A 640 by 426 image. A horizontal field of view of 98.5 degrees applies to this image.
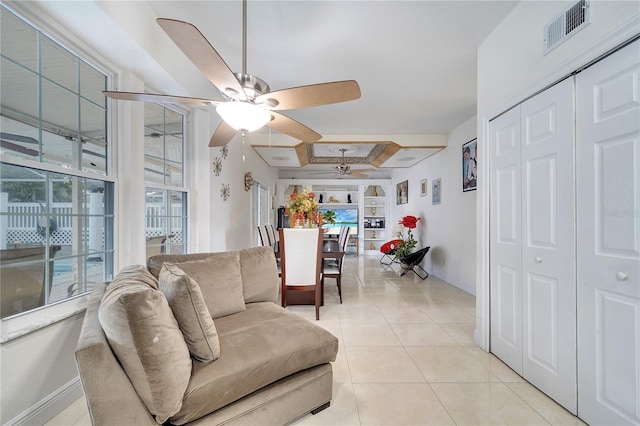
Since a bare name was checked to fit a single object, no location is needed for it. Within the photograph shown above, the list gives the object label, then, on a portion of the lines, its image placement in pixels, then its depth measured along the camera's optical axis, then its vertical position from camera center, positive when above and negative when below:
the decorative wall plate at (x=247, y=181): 4.71 +0.56
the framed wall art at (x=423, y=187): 6.01 +0.59
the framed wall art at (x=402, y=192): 7.32 +0.58
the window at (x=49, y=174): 1.44 +0.25
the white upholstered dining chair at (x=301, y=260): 3.11 -0.53
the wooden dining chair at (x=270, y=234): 5.05 -0.40
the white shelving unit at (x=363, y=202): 8.67 +0.36
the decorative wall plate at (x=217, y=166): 3.28 +0.58
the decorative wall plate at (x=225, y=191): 3.57 +0.30
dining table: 3.66 -1.11
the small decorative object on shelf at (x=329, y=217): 4.05 -0.05
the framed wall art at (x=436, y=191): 5.29 +0.44
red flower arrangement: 5.81 -0.52
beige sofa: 0.96 -0.71
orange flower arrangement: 3.46 +0.06
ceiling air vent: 1.54 +1.12
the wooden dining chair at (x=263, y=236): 4.55 -0.39
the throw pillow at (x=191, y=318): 1.34 -0.51
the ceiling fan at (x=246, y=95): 1.40 +0.68
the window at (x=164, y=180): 2.54 +0.33
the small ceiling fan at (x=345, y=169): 5.52 +0.92
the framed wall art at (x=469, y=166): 4.07 +0.73
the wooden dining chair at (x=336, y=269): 3.80 -0.84
